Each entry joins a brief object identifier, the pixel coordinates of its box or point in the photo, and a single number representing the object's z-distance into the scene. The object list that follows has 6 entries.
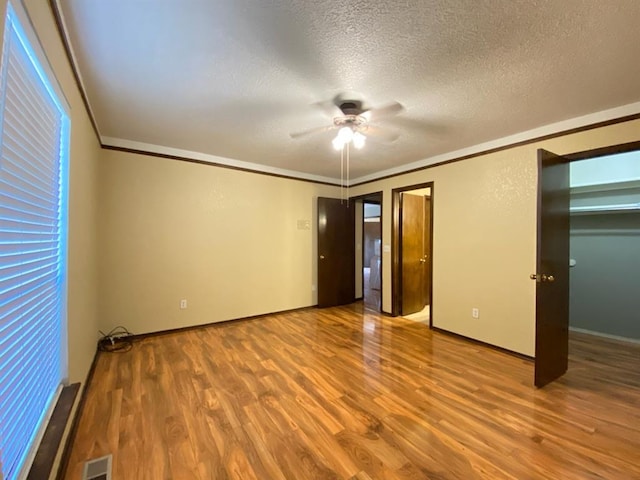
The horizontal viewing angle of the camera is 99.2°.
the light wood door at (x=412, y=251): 4.48
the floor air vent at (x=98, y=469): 1.43
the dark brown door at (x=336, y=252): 4.93
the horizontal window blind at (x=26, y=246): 0.95
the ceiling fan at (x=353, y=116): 2.29
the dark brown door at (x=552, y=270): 2.30
